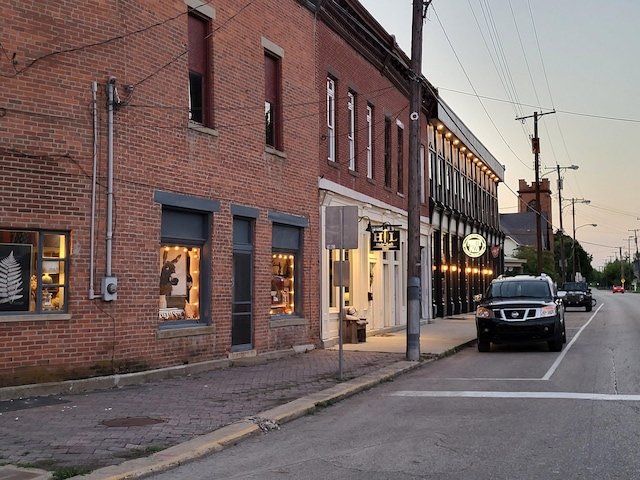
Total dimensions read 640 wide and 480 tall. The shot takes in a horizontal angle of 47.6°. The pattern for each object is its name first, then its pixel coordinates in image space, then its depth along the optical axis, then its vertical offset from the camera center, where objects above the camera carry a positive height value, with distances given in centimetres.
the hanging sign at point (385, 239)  2045 +130
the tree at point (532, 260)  5938 +208
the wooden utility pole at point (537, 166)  3775 +655
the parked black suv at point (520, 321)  1702 -86
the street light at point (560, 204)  6122 +716
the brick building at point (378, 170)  1872 +375
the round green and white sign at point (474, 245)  3219 +177
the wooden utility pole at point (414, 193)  1589 +207
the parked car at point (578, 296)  4344 -72
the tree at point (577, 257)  11326 +493
